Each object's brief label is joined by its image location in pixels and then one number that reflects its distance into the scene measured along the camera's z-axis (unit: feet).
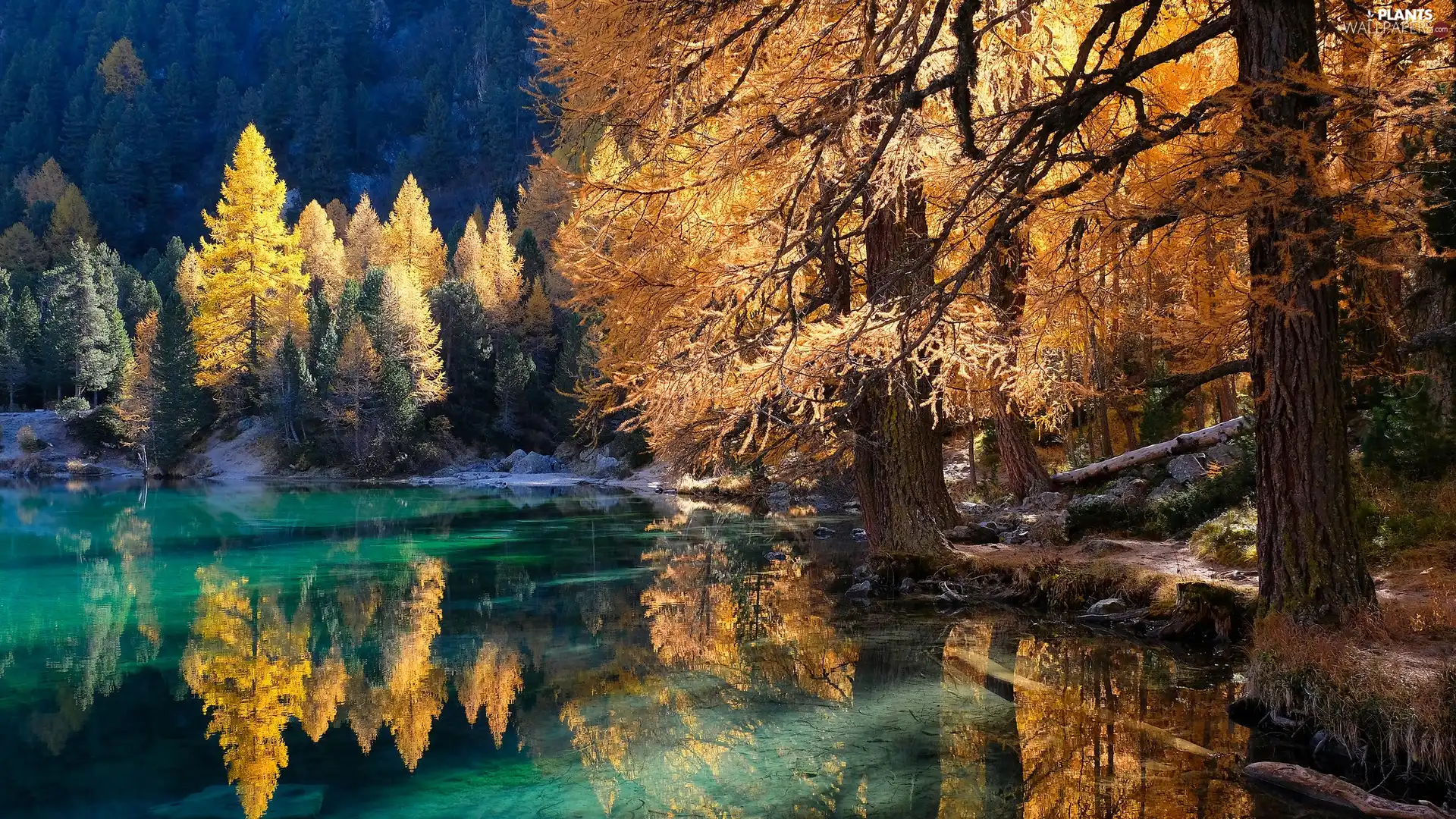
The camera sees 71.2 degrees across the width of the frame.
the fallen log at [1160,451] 42.50
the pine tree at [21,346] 171.01
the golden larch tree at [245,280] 154.51
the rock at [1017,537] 42.55
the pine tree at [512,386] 151.43
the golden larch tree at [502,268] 161.58
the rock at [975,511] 49.70
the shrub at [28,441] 152.87
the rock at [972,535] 39.13
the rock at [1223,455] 42.47
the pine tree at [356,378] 140.15
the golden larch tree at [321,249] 176.14
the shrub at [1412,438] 31.73
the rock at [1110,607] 31.91
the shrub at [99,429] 153.58
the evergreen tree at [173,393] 144.87
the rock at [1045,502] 47.32
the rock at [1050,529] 40.42
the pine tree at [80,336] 168.55
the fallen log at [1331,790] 15.90
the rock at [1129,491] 44.09
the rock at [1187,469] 42.73
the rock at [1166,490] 42.21
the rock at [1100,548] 37.50
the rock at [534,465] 140.67
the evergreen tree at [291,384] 144.66
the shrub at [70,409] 158.61
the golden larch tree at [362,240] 188.24
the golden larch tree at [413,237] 186.80
